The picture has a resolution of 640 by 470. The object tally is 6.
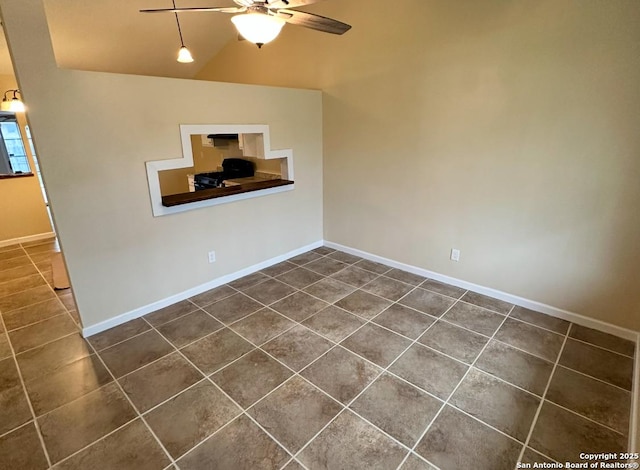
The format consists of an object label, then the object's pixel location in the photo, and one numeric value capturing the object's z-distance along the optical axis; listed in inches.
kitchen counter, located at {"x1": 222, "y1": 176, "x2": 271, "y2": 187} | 187.3
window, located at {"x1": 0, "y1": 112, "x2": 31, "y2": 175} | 183.3
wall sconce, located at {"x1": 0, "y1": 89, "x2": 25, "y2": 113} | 165.0
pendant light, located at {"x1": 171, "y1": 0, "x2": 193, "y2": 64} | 139.3
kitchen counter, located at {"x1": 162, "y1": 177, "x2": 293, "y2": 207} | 117.1
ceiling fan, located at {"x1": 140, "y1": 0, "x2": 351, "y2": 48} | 68.6
